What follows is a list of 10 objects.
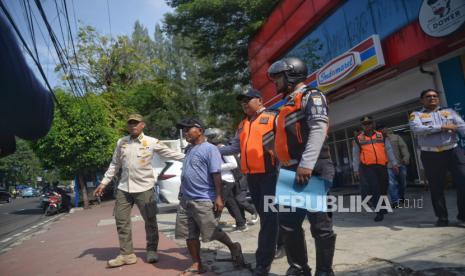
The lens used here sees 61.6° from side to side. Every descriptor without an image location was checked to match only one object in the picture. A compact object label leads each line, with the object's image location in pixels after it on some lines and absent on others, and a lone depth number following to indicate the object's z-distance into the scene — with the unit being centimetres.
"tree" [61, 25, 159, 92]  2753
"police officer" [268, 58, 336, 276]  274
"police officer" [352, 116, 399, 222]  612
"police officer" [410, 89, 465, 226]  455
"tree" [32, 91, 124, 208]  1602
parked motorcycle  1566
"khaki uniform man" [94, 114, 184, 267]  452
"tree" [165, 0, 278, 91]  1550
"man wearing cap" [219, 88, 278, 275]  325
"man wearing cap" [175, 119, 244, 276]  381
